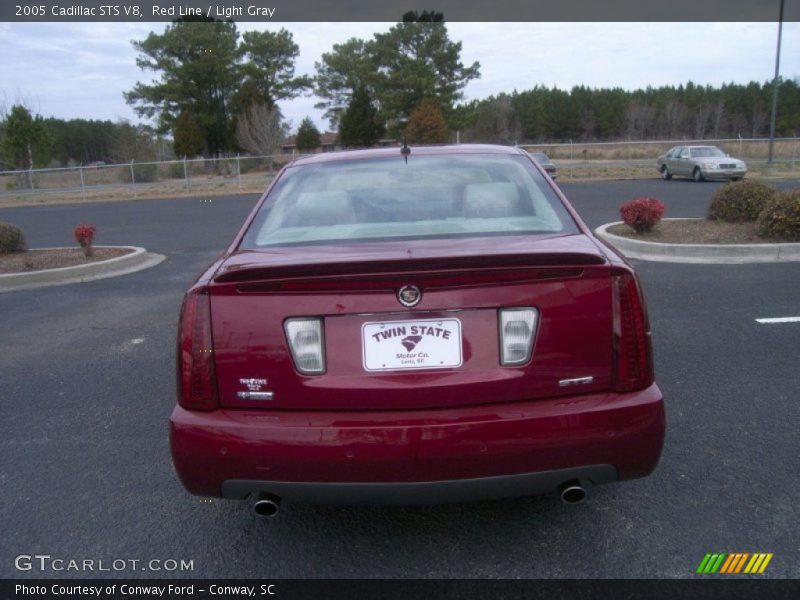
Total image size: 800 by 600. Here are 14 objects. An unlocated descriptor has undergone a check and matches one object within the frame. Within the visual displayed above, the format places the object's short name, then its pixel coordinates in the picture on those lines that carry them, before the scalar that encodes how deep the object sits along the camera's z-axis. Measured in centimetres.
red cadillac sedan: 229
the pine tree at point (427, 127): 4316
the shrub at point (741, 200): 1034
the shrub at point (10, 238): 1054
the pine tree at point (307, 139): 5044
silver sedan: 2503
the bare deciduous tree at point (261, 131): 4434
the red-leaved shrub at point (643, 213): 1001
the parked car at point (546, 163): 2478
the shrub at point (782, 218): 904
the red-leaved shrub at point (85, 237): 1024
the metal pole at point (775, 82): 2700
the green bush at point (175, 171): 3531
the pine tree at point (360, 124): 5144
